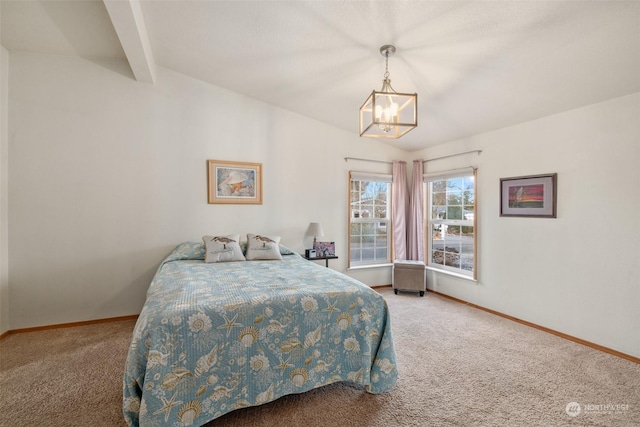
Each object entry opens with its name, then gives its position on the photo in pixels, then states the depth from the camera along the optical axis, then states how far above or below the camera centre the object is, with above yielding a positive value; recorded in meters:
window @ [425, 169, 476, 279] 3.96 -0.13
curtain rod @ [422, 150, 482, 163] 3.73 +0.83
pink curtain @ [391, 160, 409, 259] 4.61 +0.07
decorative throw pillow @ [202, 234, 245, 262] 3.12 -0.40
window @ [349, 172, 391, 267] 4.57 -0.09
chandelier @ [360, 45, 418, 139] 2.03 +0.75
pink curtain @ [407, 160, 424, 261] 4.47 -0.07
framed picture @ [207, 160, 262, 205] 3.62 +0.41
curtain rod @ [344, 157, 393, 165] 4.41 +0.85
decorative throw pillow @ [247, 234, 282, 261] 3.29 -0.41
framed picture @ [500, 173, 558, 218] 3.01 +0.20
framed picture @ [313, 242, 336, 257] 4.03 -0.49
